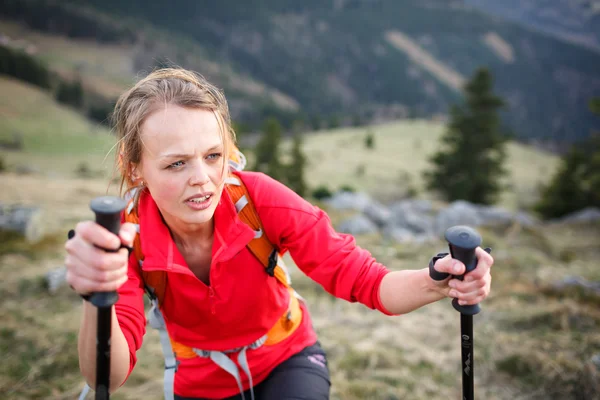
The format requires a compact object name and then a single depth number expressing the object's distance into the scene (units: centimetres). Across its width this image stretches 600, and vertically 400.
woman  204
